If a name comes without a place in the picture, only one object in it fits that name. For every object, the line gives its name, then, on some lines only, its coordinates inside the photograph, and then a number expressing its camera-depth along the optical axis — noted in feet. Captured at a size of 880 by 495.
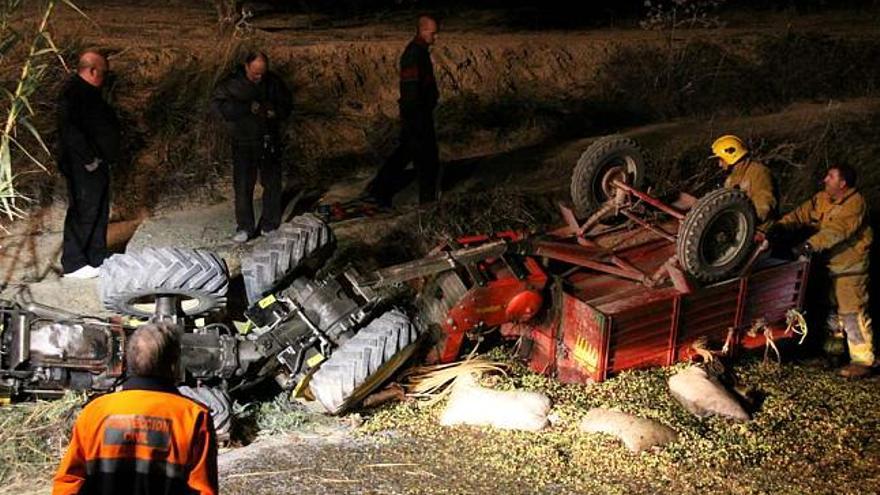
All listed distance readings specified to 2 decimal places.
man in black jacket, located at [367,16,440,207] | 28.22
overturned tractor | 19.30
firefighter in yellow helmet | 23.85
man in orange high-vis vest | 11.76
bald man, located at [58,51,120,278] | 23.50
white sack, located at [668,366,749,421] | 20.88
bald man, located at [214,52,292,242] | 25.66
